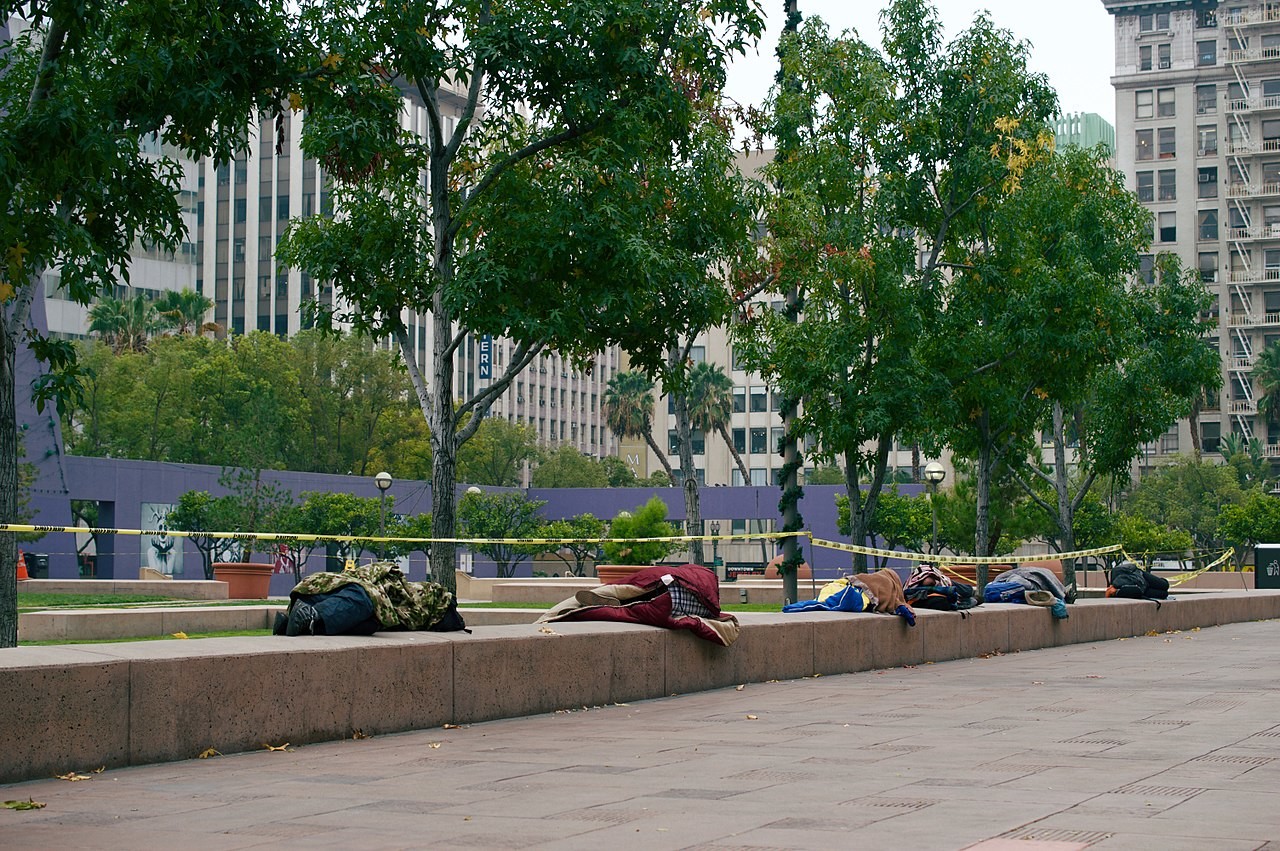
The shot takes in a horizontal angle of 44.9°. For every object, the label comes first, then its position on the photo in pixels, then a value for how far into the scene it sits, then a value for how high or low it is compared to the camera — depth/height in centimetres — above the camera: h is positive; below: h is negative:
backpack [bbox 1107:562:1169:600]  2300 -143
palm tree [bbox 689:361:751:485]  9212 +561
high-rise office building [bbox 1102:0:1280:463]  11012 +2481
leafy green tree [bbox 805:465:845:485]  10631 +111
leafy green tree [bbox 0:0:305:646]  1138 +319
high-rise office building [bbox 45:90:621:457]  10969 +1906
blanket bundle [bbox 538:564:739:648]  1168 -84
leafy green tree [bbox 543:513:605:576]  4250 -117
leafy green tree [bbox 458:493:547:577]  4509 -83
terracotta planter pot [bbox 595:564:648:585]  3122 -159
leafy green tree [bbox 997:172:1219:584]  2875 +336
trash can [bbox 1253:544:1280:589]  3575 -184
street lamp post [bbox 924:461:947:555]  3473 +41
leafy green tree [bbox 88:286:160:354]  7338 +835
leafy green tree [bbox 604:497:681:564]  3409 -92
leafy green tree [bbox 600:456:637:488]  10838 +154
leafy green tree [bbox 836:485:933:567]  5747 -106
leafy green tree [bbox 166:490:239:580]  4547 -45
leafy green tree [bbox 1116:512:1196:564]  5309 -170
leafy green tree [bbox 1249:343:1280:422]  10381 +740
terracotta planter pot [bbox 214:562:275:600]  3356 -172
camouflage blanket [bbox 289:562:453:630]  955 -62
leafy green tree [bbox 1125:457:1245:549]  8812 -48
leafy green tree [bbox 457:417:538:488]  8275 +236
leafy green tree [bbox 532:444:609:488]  9544 +141
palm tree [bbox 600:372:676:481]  9150 +527
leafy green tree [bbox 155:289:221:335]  7625 +931
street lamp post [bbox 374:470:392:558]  3697 +31
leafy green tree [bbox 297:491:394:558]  4919 -60
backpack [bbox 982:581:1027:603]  1906 -126
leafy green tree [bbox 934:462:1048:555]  4653 -75
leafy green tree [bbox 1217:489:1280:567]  6175 -142
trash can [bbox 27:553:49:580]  3947 -173
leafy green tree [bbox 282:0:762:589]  1712 +369
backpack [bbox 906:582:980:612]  1666 -115
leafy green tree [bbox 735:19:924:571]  2475 +355
